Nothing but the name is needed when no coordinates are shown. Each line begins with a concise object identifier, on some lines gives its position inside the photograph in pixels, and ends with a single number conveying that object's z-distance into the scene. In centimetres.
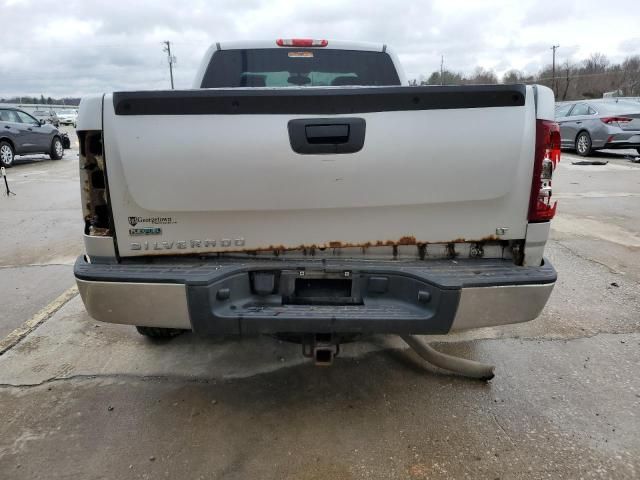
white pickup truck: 228
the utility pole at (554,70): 6358
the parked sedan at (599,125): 1359
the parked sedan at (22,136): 1439
